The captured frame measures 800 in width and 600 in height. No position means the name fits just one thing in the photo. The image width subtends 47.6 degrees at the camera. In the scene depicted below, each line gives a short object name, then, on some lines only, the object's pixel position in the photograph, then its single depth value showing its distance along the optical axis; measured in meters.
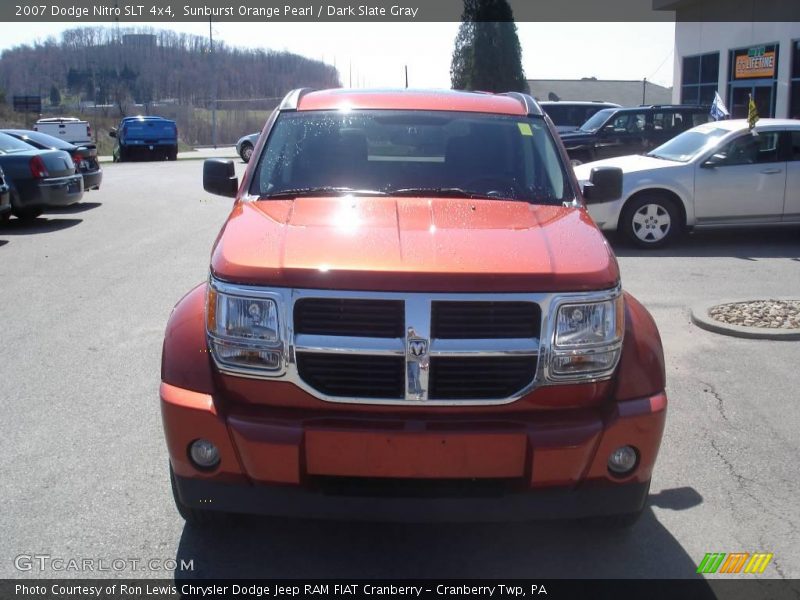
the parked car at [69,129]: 37.53
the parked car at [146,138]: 36.88
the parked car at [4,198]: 12.48
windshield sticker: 5.01
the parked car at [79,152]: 16.14
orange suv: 3.29
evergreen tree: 45.19
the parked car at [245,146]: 29.73
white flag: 18.39
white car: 11.69
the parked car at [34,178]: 13.96
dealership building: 23.83
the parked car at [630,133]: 20.12
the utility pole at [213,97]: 55.59
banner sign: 24.80
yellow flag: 11.52
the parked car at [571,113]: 24.09
